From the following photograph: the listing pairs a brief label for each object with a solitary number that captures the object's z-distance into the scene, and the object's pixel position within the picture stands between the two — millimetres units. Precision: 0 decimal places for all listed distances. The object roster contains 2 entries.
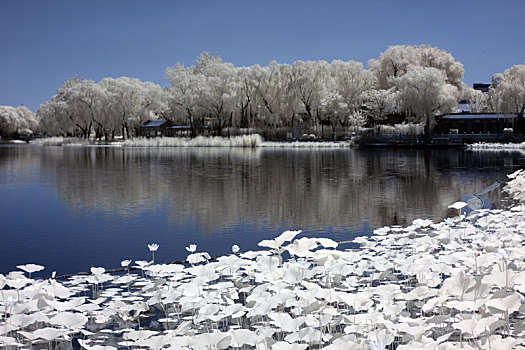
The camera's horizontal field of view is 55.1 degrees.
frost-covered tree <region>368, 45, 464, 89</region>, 66188
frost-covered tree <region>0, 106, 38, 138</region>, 105750
